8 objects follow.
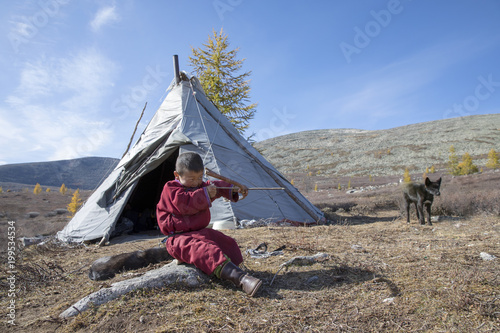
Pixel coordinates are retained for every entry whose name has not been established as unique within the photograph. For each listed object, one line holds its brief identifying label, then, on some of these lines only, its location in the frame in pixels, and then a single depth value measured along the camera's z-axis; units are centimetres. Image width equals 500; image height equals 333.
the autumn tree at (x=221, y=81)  1435
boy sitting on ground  265
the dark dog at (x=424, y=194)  662
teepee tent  722
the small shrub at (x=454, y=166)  2760
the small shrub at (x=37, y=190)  3373
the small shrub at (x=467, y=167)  2630
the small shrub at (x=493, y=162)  2844
